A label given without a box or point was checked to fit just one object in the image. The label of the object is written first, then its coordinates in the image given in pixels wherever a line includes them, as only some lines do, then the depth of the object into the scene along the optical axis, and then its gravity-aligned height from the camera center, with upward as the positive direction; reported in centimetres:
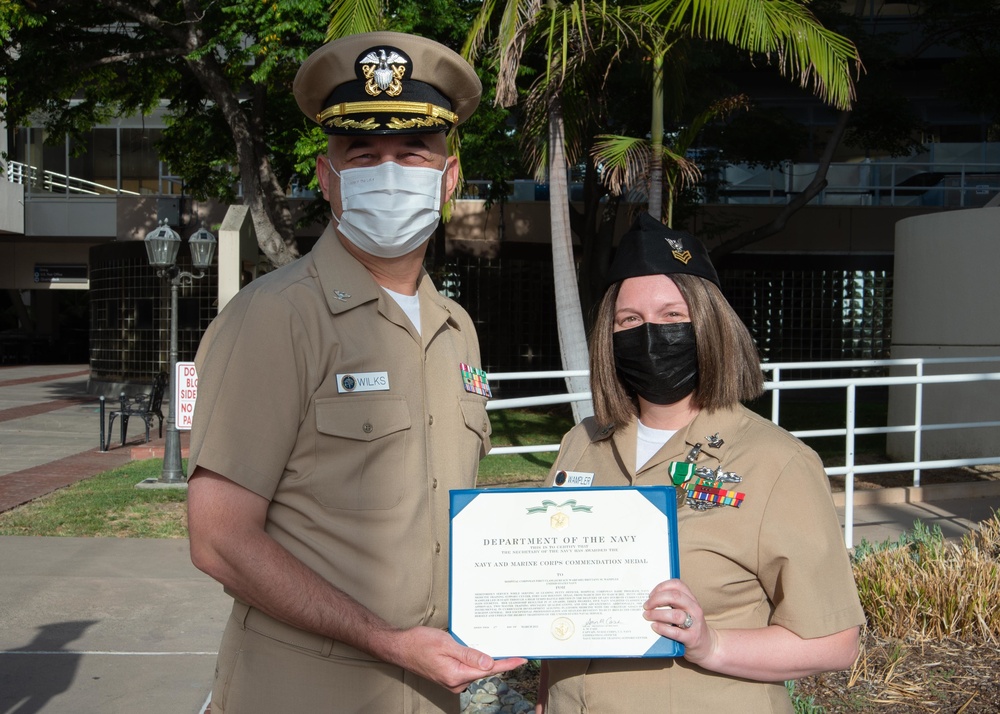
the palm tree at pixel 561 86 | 1030 +274
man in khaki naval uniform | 196 -25
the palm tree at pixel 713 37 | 978 +293
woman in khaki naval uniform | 205 -44
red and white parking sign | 1095 -87
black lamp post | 1155 +76
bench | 1486 -144
